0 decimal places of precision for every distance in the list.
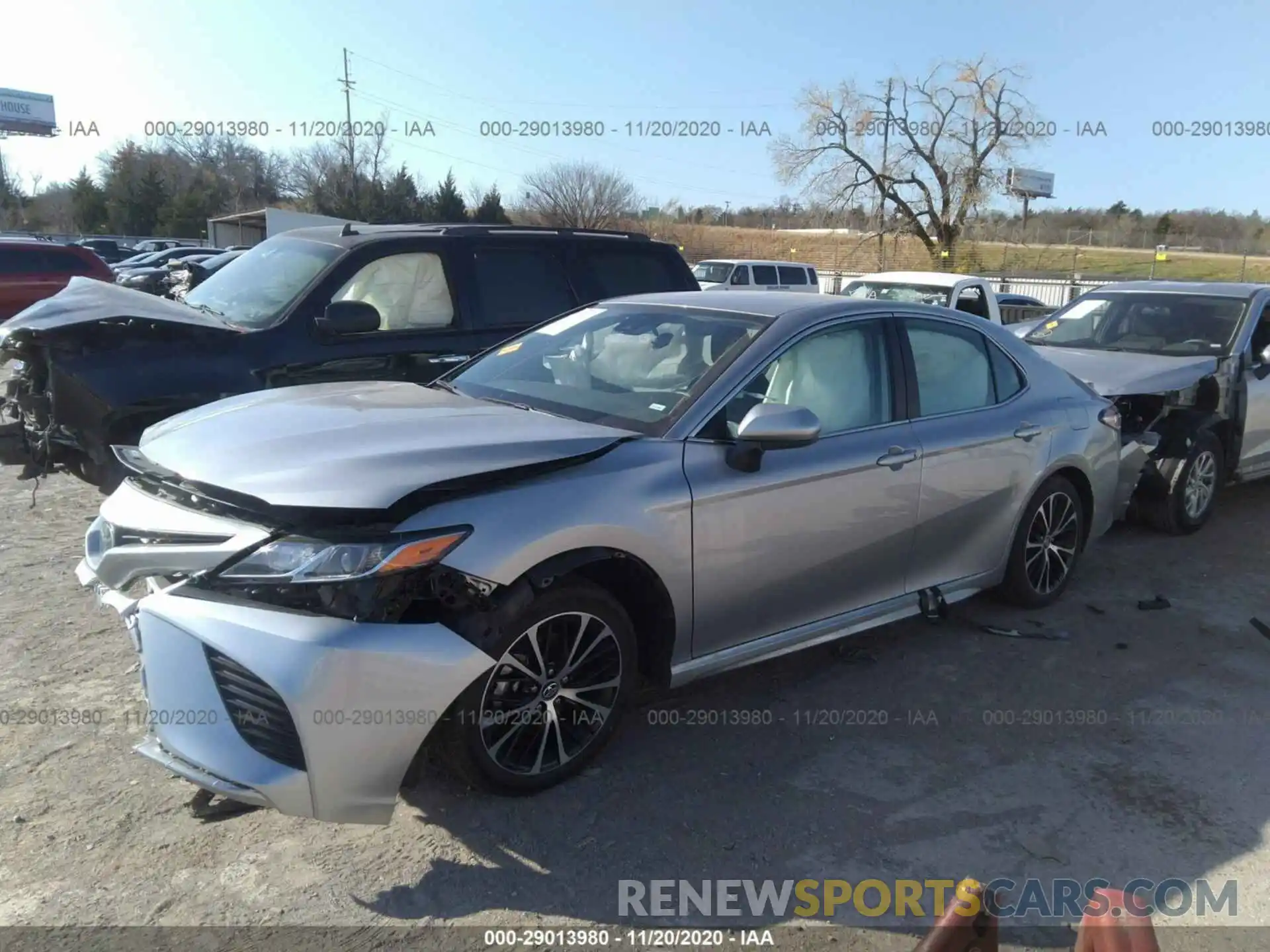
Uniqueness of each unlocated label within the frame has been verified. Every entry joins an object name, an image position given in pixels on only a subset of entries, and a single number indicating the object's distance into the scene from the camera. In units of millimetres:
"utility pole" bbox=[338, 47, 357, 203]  49869
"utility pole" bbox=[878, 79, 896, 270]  39719
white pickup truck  12781
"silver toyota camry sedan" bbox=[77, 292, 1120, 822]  2789
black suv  5008
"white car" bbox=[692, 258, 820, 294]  22062
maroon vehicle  15945
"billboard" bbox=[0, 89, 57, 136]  75750
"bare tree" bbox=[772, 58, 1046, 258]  38906
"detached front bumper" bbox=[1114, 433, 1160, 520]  5910
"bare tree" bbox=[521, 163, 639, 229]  48806
